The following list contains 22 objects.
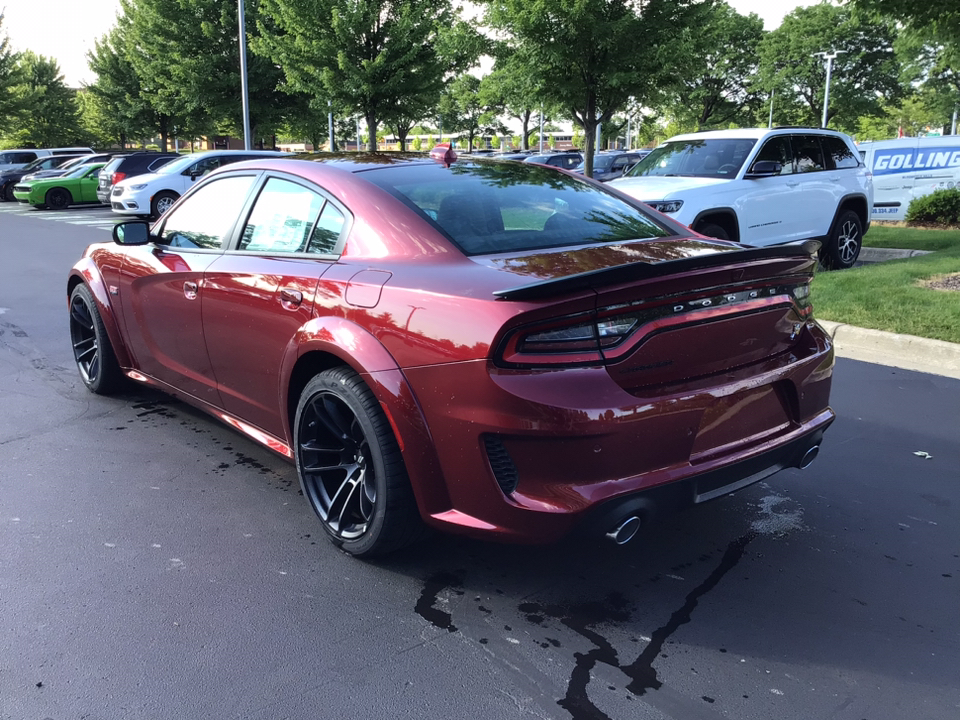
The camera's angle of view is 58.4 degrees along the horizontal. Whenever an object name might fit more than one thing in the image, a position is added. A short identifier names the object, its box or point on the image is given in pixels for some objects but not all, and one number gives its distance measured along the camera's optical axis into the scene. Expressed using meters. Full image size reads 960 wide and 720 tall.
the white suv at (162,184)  19.89
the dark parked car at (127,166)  23.34
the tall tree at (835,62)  49.72
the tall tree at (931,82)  39.59
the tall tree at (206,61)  29.81
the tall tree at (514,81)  15.14
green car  26.14
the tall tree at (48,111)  49.38
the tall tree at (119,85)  38.66
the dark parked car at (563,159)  30.14
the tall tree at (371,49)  22.59
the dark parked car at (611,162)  27.52
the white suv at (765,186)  9.37
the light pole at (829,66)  46.41
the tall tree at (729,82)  54.16
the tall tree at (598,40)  14.22
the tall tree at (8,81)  42.84
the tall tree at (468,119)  27.18
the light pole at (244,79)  26.64
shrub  14.89
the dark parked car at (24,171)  31.58
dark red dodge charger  2.70
